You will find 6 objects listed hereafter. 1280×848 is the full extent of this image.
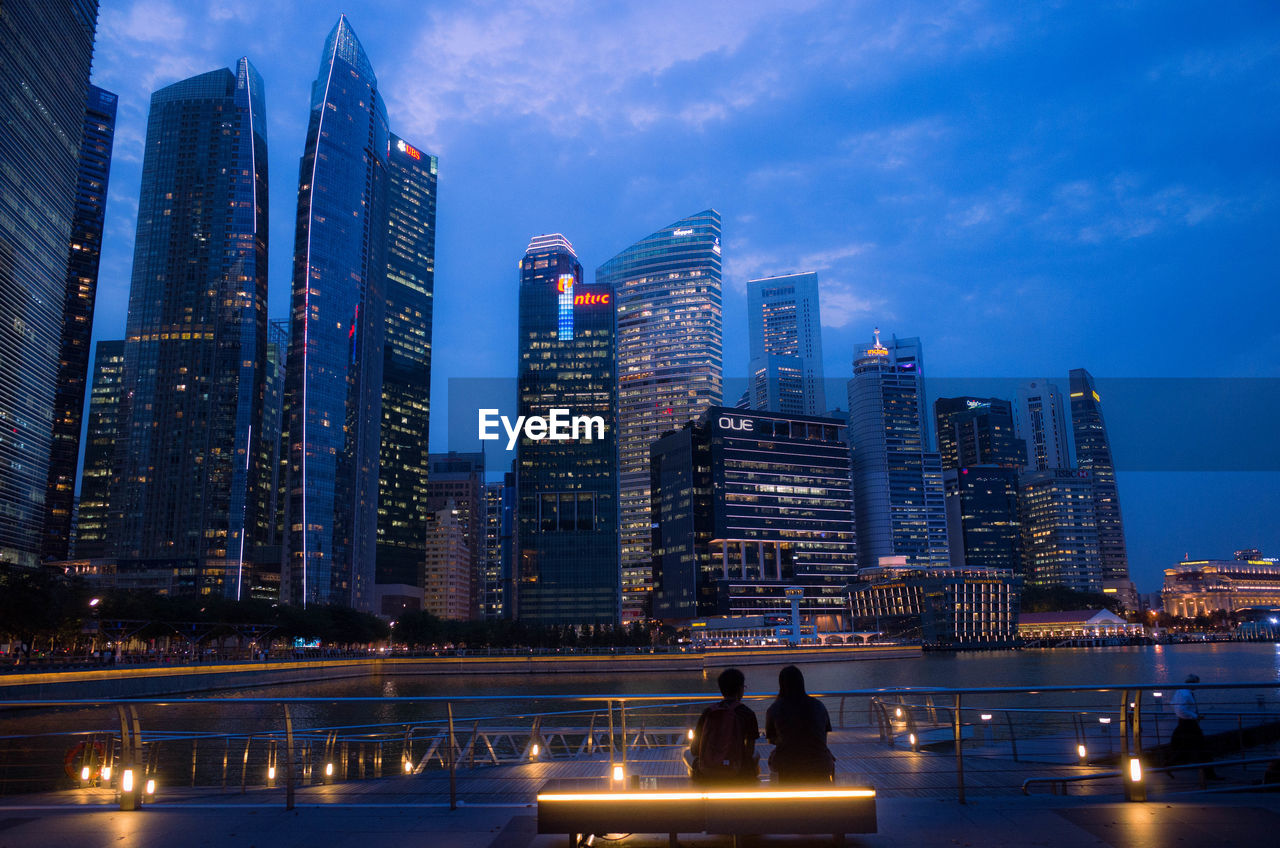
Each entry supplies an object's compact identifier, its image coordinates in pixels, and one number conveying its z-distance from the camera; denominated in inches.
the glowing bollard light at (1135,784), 378.6
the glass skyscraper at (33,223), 4146.2
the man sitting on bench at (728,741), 314.6
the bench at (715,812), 278.2
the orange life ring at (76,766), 721.0
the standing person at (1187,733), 558.6
